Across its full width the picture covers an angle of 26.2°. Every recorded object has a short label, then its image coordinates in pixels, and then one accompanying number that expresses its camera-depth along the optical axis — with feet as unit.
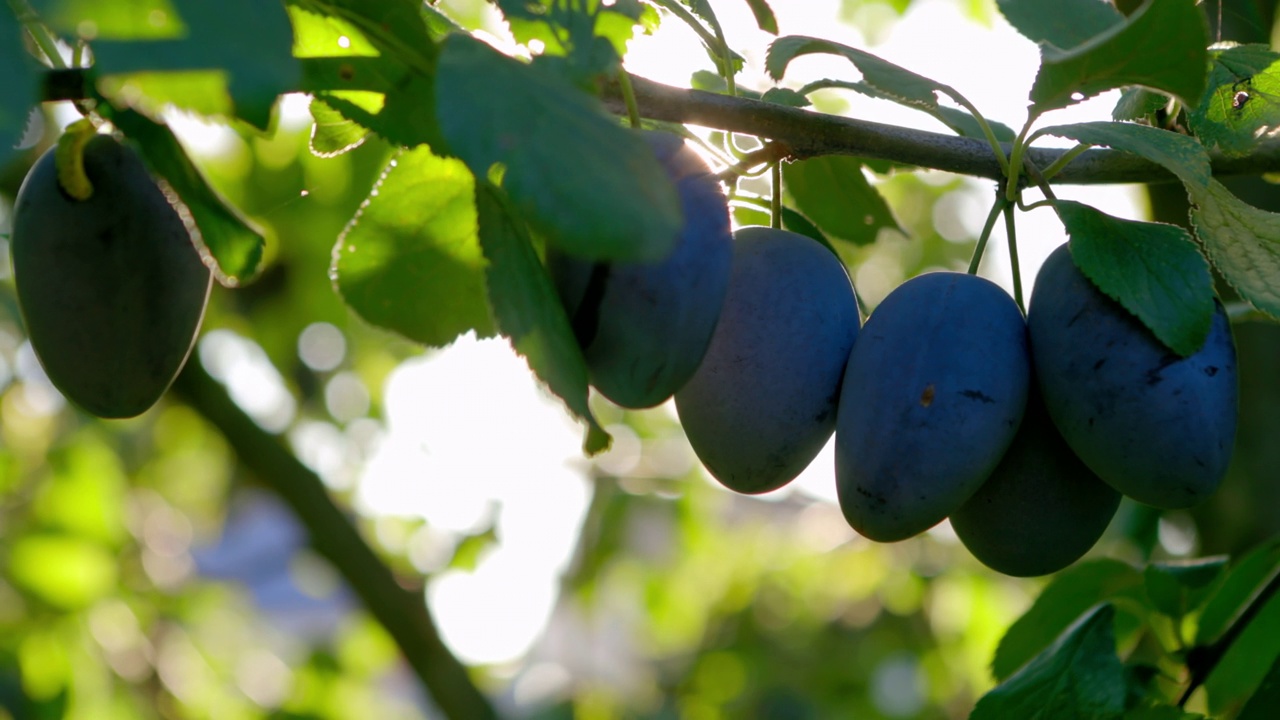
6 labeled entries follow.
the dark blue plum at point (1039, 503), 1.52
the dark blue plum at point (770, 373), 1.48
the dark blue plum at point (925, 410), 1.45
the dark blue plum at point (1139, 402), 1.45
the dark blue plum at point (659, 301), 1.37
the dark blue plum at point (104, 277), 1.49
